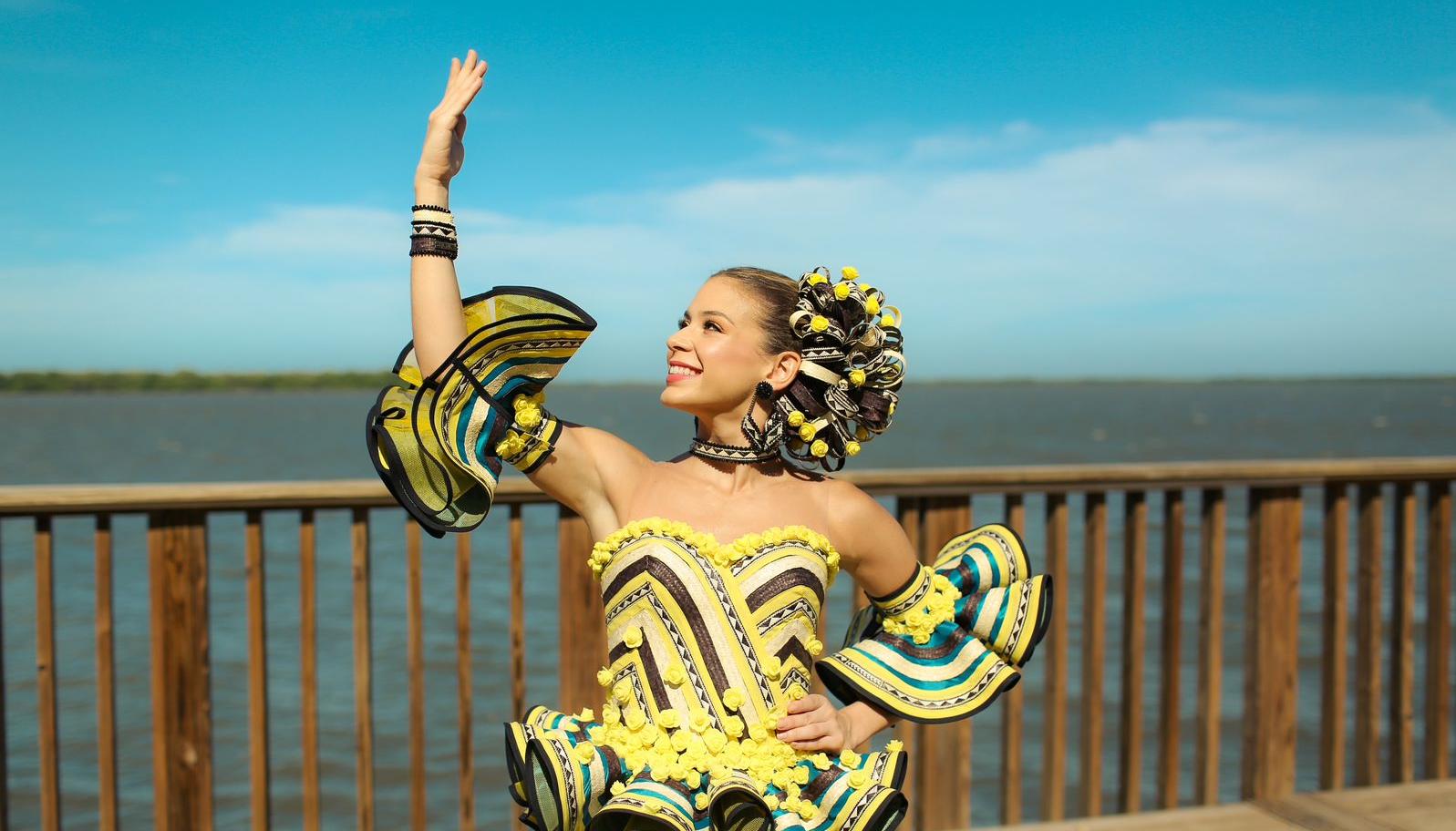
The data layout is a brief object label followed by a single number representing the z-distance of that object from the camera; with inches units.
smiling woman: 61.9
